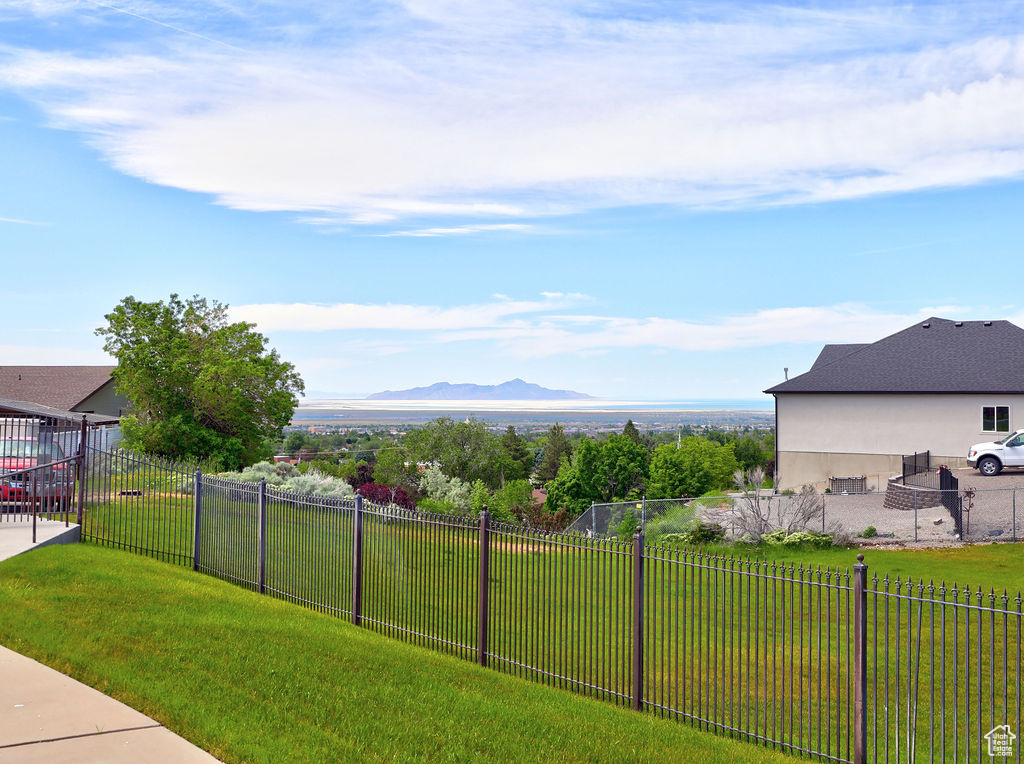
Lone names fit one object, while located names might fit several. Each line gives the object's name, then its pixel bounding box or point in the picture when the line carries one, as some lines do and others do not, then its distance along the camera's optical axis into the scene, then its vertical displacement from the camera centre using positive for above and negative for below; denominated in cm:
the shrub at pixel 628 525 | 2655 -316
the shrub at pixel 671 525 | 2452 -285
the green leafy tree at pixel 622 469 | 8512 -447
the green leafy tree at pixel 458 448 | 8988 -282
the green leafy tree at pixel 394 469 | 8319 -472
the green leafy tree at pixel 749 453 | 12012 -403
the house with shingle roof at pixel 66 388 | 6153 +193
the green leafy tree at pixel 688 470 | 8212 -472
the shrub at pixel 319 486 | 2230 -171
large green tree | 4344 +160
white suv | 3338 -108
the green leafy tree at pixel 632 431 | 13225 -134
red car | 1650 -125
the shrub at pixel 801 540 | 2225 -287
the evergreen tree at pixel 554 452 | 13575 -488
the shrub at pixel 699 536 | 2331 -297
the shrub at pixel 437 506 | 3262 -325
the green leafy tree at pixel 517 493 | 8021 -685
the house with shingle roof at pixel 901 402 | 4438 +119
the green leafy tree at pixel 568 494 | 8349 -688
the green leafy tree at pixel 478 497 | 3991 -374
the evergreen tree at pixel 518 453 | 12769 -482
